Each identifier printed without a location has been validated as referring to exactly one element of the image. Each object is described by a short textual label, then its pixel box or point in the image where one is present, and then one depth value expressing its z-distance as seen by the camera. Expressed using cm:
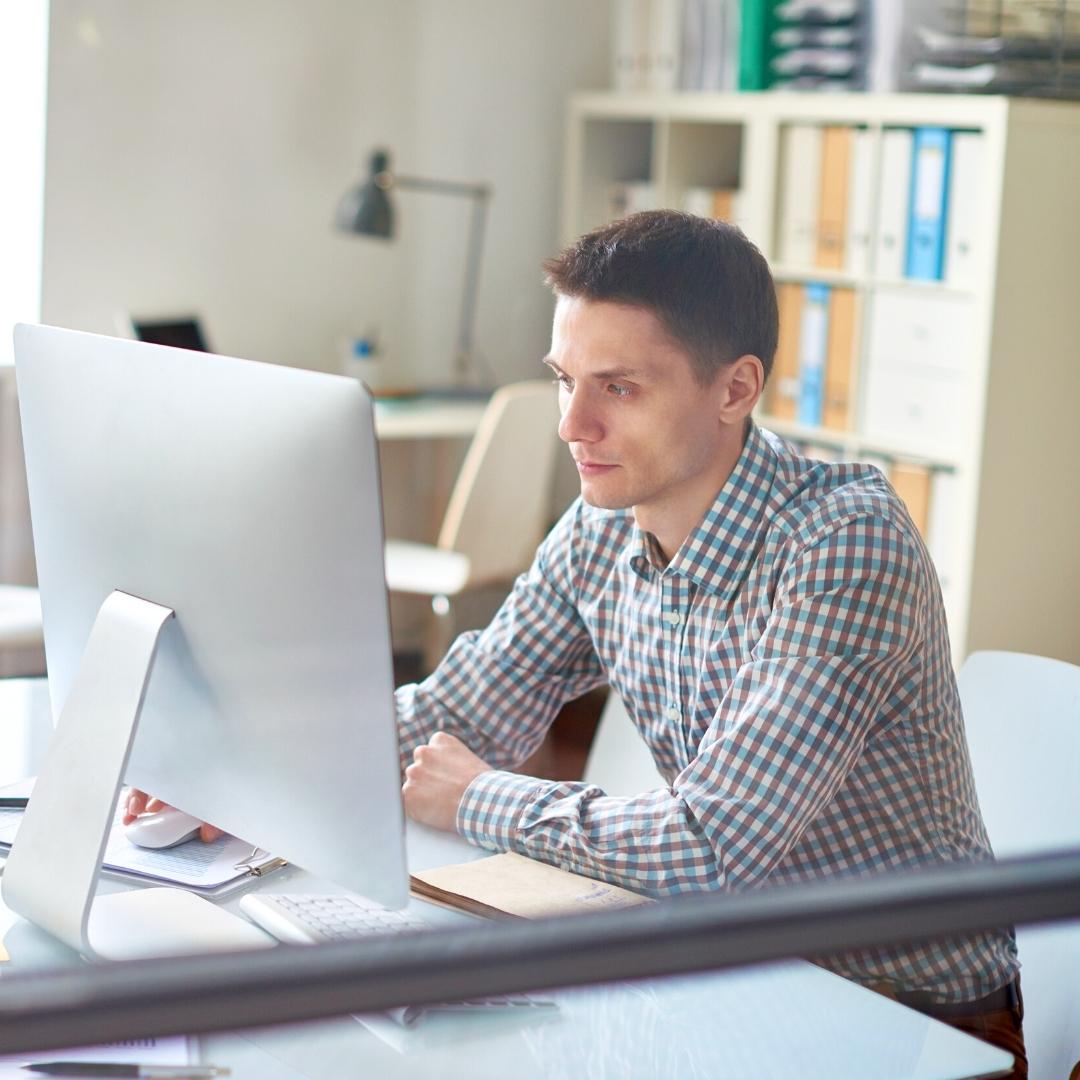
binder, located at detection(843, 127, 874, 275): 340
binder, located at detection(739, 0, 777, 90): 370
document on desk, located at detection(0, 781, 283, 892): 123
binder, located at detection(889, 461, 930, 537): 330
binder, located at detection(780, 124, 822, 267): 355
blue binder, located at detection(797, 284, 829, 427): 356
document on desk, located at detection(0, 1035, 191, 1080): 94
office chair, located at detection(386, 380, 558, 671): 344
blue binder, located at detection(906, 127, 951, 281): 320
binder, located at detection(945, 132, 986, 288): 311
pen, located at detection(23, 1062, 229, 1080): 92
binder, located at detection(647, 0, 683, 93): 399
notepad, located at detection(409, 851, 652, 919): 118
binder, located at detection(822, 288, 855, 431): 349
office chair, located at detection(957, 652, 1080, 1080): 130
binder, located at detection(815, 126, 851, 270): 347
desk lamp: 391
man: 123
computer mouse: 129
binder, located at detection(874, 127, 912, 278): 331
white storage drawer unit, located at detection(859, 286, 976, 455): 318
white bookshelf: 305
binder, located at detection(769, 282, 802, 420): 365
